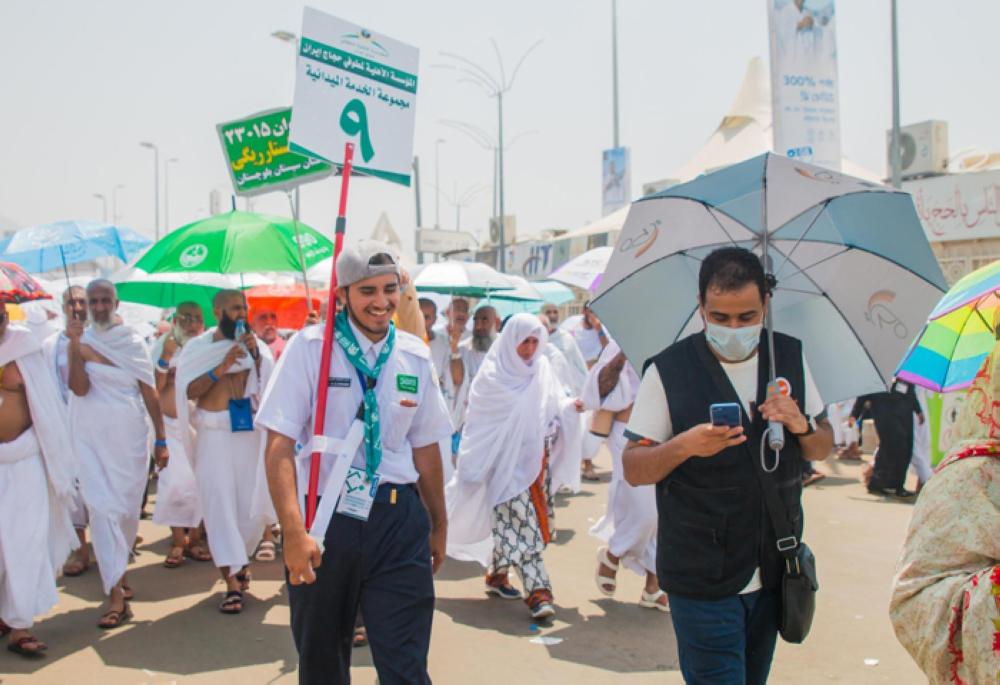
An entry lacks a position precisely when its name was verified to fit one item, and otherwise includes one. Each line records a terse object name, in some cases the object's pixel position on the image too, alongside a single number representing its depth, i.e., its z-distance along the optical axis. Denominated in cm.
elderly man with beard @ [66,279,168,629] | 623
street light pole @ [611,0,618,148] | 2610
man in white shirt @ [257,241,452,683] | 323
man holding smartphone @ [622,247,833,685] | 301
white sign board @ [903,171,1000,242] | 1516
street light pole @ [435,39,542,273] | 2311
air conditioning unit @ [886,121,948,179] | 1652
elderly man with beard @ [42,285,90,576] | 696
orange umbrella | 923
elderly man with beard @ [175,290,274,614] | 614
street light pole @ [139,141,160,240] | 5054
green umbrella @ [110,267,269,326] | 837
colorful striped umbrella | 378
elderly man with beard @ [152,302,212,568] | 703
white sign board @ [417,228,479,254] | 2666
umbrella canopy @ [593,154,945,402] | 349
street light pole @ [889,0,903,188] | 1379
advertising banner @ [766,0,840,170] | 1200
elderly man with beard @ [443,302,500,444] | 912
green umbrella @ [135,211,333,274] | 578
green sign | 562
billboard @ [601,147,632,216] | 2202
